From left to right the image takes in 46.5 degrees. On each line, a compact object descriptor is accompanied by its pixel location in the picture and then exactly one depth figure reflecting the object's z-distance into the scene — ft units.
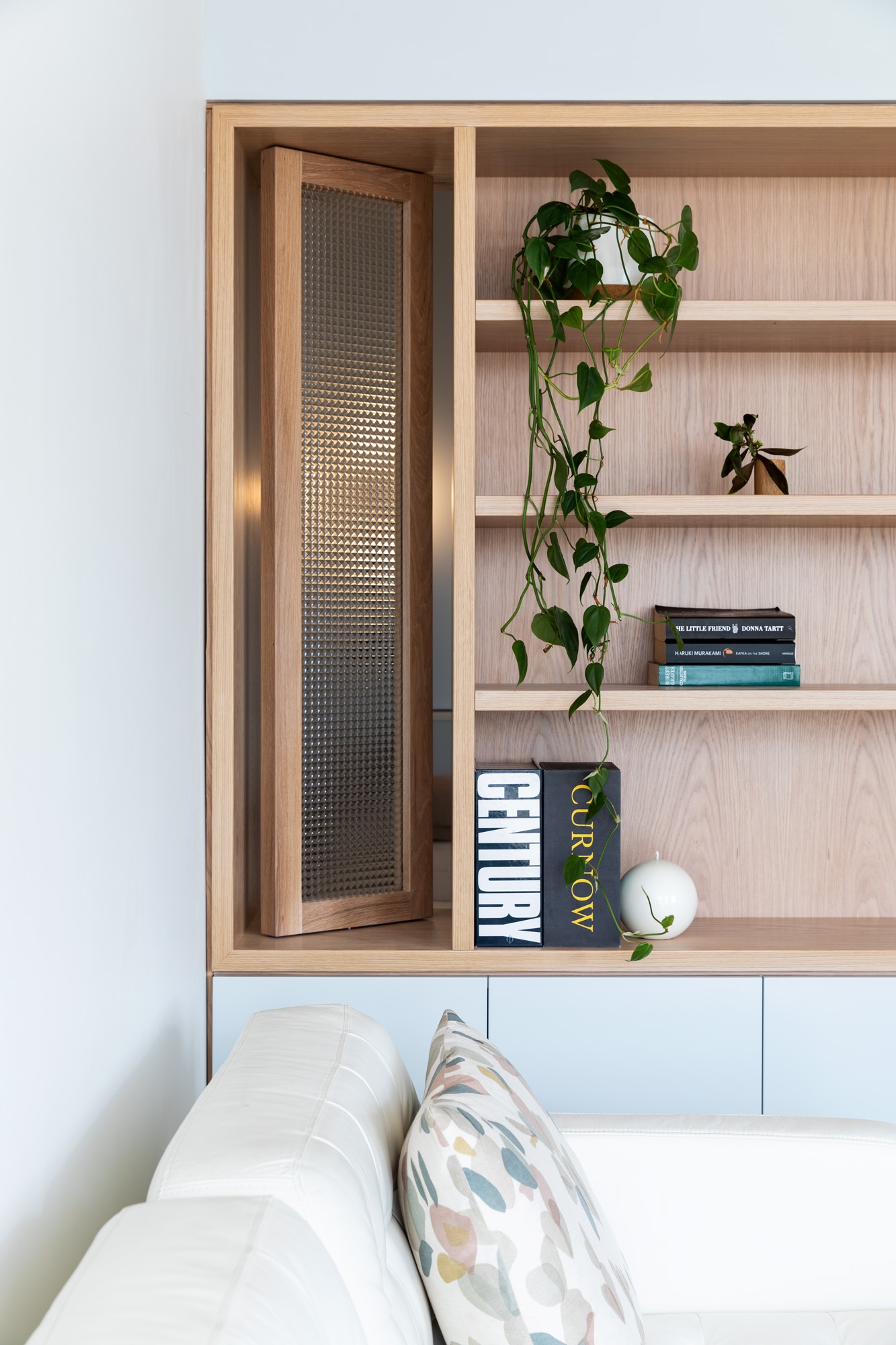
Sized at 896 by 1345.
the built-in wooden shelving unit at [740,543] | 7.16
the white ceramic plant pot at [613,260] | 6.43
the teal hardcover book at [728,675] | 6.73
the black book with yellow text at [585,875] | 6.48
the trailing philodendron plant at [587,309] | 6.16
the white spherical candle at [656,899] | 6.58
